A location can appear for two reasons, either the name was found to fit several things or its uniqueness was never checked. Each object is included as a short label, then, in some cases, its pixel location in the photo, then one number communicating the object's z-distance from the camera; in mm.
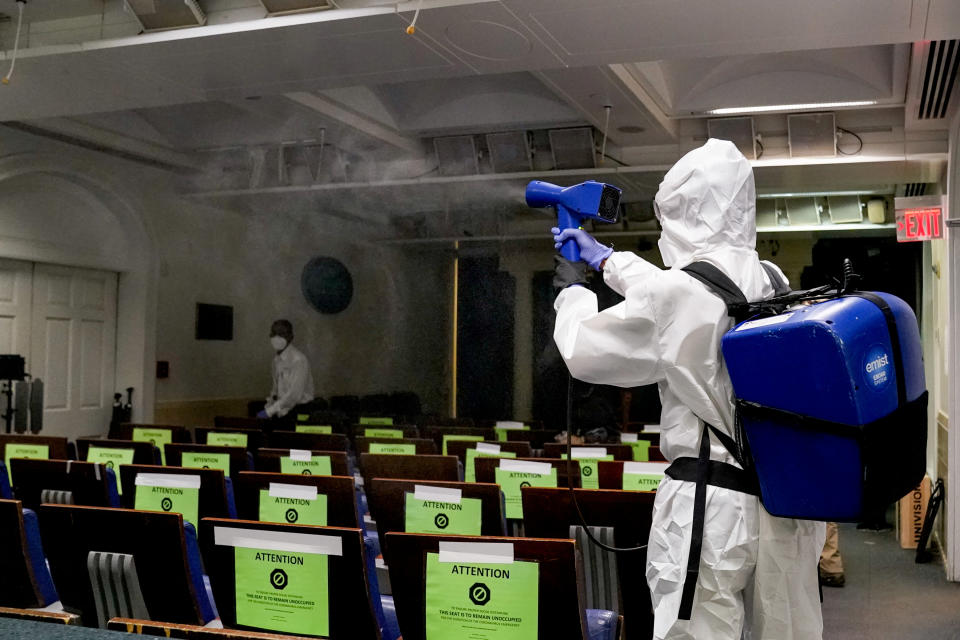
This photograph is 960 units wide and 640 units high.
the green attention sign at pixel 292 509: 2711
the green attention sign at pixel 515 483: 3100
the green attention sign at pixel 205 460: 3725
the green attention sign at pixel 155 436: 4793
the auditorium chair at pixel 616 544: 2365
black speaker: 6199
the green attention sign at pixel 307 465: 3605
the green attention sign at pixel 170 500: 2889
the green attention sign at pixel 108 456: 3957
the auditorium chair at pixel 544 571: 1593
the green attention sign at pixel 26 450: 4086
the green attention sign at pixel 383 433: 5027
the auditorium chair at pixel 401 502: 2484
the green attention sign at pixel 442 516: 2510
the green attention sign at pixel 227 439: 4609
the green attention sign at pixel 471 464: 3627
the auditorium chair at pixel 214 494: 2850
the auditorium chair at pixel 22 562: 2271
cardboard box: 5652
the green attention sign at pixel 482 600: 1619
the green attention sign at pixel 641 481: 2984
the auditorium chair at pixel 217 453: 3695
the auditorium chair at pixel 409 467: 3309
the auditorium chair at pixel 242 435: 4613
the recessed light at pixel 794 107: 5297
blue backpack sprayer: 1576
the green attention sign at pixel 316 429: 5274
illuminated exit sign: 5371
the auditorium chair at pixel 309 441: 4527
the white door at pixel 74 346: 6984
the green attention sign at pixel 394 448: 4016
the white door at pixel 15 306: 6625
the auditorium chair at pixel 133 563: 2043
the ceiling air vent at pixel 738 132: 5887
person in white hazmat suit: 1754
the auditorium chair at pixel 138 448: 3949
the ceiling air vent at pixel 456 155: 6750
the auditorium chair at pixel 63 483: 3148
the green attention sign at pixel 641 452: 4145
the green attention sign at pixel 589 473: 3236
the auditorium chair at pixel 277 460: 3592
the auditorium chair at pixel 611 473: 3086
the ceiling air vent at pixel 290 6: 3717
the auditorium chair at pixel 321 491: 2693
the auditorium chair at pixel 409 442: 4098
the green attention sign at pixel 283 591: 1840
